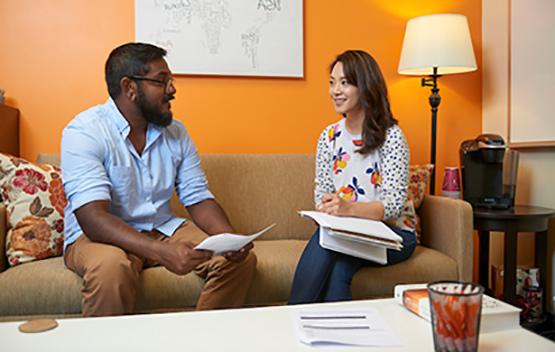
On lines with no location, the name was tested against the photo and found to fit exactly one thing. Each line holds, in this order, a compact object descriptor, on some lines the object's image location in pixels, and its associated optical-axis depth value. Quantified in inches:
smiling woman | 72.3
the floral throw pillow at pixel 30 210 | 73.5
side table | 85.3
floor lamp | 98.6
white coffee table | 38.5
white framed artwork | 98.7
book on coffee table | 41.8
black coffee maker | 94.6
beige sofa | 65.7
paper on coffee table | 38.7
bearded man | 62.4
